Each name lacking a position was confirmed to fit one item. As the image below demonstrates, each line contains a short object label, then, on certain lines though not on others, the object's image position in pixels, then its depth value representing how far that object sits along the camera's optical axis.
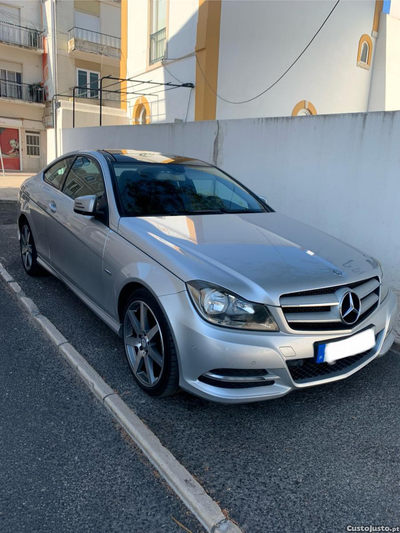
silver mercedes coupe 2.35
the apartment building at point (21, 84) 23.94
